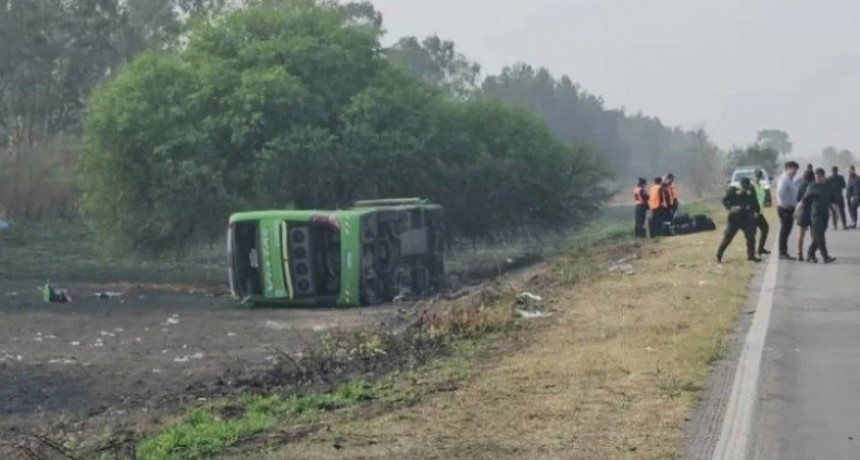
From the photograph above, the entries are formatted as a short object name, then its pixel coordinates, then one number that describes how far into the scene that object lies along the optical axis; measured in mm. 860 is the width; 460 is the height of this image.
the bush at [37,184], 63750
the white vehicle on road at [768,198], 48275
